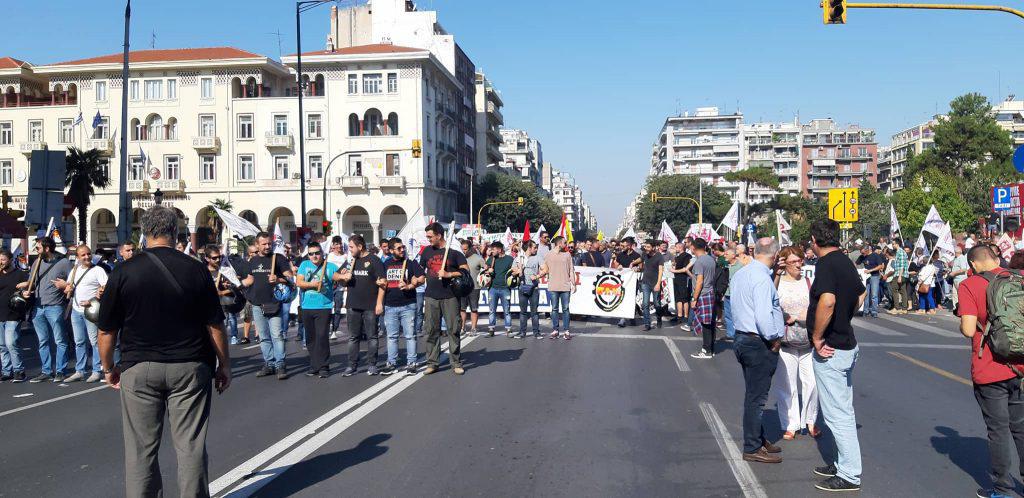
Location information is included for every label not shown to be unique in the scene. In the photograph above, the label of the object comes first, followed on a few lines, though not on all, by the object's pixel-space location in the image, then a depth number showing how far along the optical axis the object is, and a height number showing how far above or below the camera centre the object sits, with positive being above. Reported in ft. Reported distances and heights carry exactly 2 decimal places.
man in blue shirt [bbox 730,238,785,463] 20.15 -2.57
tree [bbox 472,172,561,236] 261.03 +13.95
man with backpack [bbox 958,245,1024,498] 16.71 -2.65
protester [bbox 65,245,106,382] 34.68 -2.34
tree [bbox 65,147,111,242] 144.36 +13.16
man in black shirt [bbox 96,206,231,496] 14.62 -1.97
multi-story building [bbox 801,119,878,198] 431.84 +43.90
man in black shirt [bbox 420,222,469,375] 34.76 -2.46
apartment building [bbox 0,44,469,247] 189.98 +28.13
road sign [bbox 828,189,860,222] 78.28 +3.44
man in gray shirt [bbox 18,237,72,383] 35.55 -2.66
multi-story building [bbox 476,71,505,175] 293.43 +45.10
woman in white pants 23.08 -3.67
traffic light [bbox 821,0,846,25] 44.19 +12.74
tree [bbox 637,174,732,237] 313.53 +12.81
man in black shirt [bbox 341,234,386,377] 35.01 -2.54
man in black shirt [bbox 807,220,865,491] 18.01 -2.59
